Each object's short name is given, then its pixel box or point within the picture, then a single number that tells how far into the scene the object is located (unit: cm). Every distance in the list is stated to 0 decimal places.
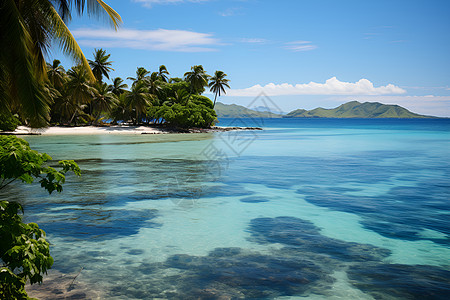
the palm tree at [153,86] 7106
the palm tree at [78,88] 5666
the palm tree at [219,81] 7938
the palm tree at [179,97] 7012
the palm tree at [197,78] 7175
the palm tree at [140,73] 7356
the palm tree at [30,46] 912
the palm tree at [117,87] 7294
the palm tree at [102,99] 6244
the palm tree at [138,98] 6309
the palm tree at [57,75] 5826
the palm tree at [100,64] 6531
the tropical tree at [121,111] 6888
